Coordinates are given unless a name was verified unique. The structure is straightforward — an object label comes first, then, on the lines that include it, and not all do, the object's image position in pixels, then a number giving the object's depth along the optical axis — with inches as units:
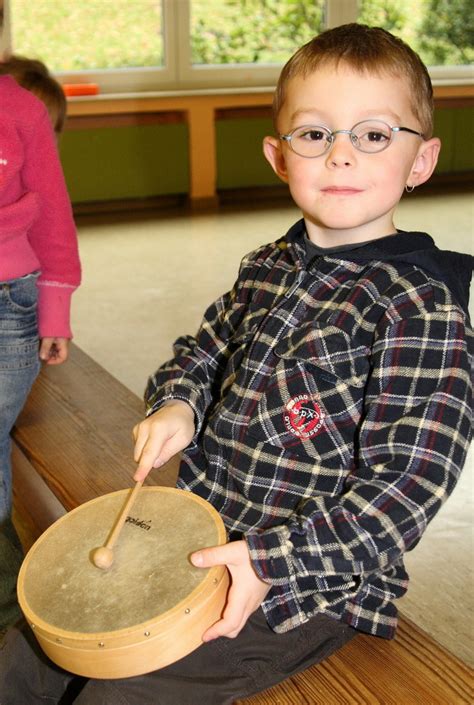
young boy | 43.6
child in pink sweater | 74.1
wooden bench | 48.0
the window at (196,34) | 275.1
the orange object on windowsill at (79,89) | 266.5
